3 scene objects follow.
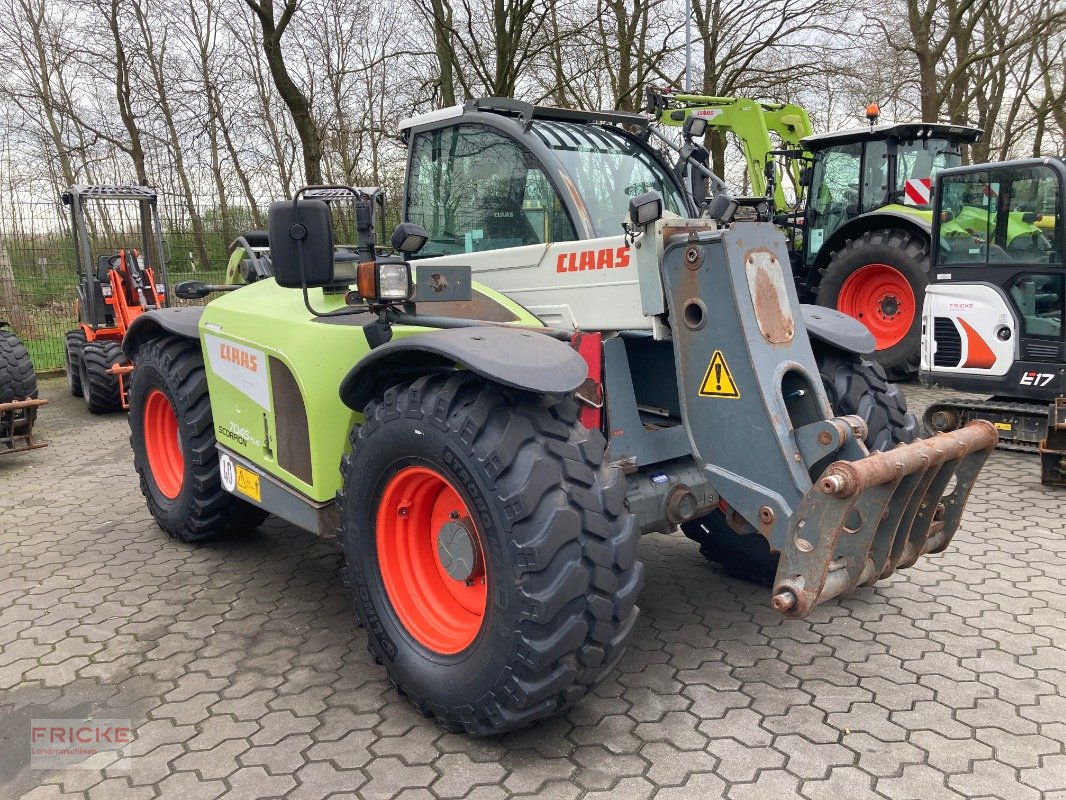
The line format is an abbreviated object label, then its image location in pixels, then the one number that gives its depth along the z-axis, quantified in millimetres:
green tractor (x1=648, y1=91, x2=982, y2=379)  9156
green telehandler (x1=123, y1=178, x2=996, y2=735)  2727
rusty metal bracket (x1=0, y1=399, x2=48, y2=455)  6926
